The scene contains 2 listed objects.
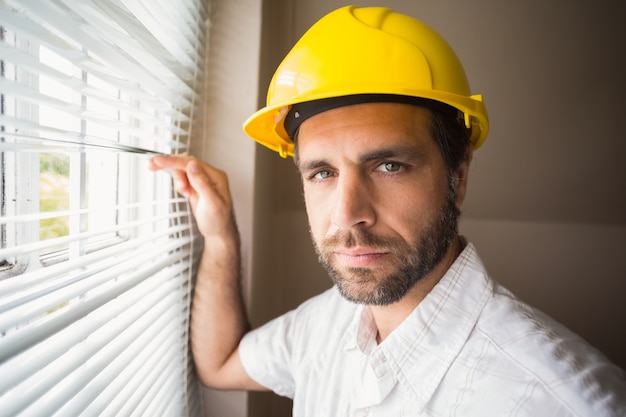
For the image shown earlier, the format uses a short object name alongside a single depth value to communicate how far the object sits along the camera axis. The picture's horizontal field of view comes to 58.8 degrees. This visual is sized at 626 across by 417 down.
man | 0.43
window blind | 0.38
